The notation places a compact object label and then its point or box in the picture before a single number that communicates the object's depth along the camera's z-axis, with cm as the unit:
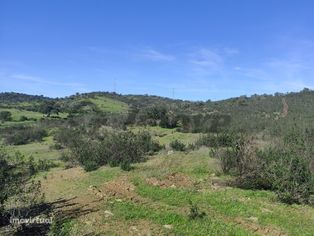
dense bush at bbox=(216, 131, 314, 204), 782
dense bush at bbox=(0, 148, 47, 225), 666
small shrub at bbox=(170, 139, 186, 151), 1928
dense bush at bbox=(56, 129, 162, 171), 1338
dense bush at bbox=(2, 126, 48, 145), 3655
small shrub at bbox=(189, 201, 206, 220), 624
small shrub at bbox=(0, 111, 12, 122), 5172
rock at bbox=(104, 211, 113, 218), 648
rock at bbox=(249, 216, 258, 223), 629
